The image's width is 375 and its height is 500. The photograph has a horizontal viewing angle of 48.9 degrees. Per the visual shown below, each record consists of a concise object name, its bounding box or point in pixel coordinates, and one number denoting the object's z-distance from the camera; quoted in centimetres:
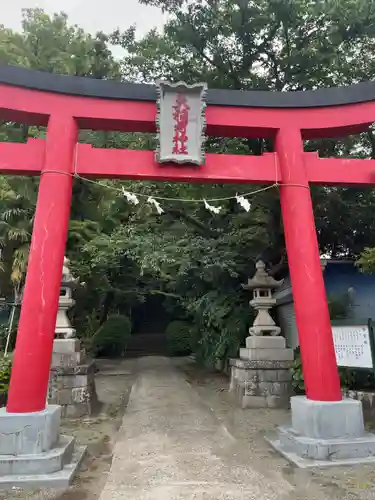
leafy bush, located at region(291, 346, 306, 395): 809
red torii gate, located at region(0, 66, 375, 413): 545
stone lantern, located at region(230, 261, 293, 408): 906
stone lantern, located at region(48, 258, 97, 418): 845
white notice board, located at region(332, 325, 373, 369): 635
